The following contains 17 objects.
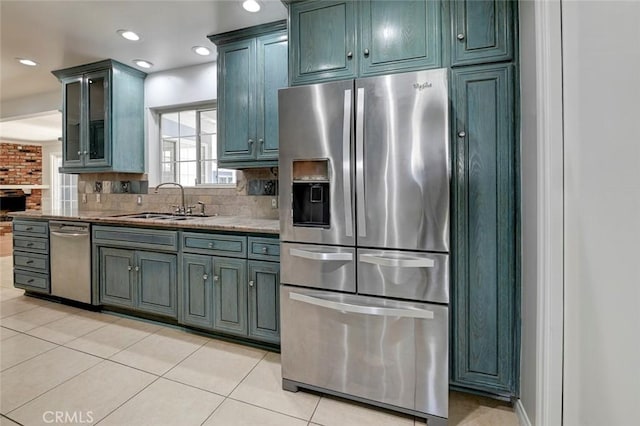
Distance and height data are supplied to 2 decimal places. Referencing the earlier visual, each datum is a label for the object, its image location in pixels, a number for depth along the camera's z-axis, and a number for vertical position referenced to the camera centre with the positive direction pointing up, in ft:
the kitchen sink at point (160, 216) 10.23 -0.07
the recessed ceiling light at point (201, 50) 9.66 +5.19
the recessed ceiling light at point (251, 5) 7.39 +5.06
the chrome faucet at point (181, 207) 10.75 +0.23
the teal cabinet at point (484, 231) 5.39 -0.36
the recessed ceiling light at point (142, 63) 10.67 +5.30
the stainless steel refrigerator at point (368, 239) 5.02 -0.48
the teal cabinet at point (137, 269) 8.48 -1.58
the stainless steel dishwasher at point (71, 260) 9.74 -1.46
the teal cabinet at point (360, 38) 5.79 +3.47
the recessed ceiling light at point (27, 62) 10.91 +5.50
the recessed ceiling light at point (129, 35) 8.85 +5.22
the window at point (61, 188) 22.85 +2.12
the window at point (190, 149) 11.28 +2.46
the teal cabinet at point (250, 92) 8.38 +3.41
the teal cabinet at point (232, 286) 7.24 -1.80
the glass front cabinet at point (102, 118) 11.00 +3.56
